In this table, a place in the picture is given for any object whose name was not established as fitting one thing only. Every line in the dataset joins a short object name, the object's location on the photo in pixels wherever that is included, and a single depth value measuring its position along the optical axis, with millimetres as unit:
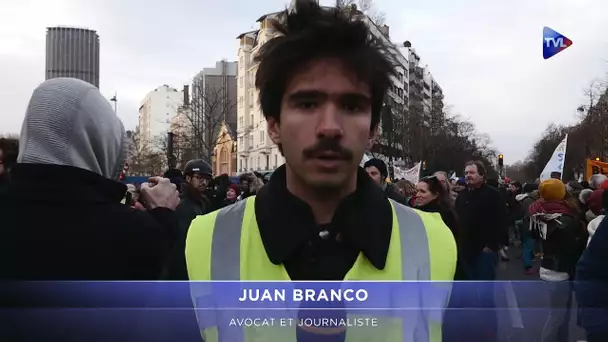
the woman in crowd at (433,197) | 5906
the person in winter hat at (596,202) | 6449
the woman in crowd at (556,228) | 5891
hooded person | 1639
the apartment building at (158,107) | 113062
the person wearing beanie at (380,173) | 7098
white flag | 15250
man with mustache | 1546
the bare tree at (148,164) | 54656
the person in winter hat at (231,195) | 9536
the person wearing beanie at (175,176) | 7681
